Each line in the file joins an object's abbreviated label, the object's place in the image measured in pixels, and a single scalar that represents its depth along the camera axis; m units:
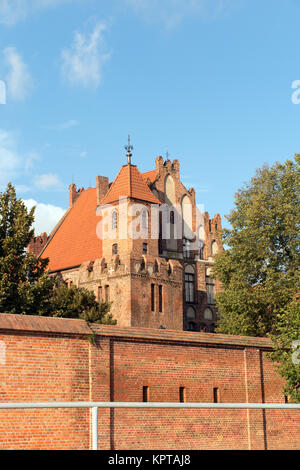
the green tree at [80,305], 35.06
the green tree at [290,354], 21.23
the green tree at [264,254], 31.83
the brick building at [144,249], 41.34
